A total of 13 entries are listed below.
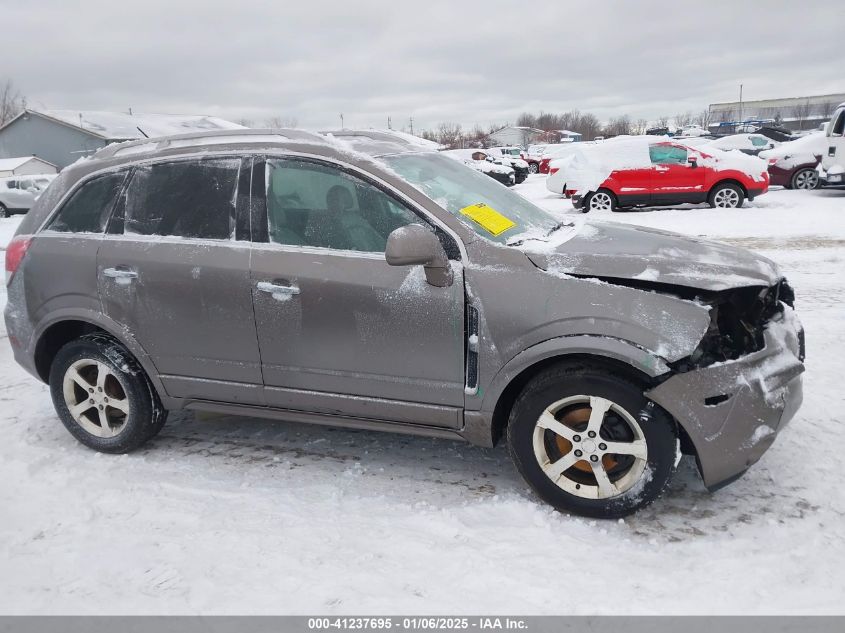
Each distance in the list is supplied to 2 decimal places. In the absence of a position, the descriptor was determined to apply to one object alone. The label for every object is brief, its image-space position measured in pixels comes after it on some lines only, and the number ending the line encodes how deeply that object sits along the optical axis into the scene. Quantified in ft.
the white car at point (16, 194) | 72.59
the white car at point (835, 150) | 47.80
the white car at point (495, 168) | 82.38
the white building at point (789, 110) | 282.15
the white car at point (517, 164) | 92.12
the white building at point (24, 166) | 112.39
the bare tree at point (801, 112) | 303.99
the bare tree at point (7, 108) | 245.08
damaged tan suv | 9.48
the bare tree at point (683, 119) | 396.35
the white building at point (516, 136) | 283.92
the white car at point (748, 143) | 86.02
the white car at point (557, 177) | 52.16
